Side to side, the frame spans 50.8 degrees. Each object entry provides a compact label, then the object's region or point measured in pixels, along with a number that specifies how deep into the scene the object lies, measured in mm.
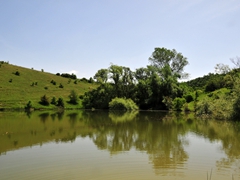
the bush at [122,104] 61219
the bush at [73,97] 70500
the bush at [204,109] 39234
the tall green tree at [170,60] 68000
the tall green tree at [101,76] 69438
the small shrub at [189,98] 57891
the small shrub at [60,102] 66688
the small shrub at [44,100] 65581
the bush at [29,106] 61562
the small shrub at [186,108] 52575
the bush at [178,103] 54750
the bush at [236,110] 30148
